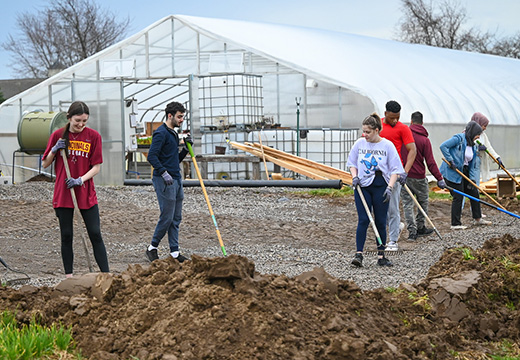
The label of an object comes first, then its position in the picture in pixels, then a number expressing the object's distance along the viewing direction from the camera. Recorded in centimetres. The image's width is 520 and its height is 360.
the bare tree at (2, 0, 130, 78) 5453
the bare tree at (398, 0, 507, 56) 5742
